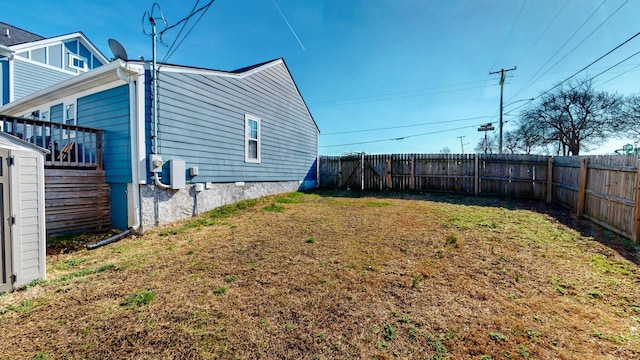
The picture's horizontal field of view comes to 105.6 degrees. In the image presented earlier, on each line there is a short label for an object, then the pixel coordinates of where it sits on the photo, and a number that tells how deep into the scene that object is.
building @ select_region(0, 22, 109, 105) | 10.03
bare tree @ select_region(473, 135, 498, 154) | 32.06
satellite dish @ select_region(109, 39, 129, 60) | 5.54
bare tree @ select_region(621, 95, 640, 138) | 16.09
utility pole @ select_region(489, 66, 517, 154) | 18.70
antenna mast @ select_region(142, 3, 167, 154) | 5.76
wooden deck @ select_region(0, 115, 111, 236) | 5.20
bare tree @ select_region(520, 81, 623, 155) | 17.48
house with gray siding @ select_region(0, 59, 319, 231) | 5.64
